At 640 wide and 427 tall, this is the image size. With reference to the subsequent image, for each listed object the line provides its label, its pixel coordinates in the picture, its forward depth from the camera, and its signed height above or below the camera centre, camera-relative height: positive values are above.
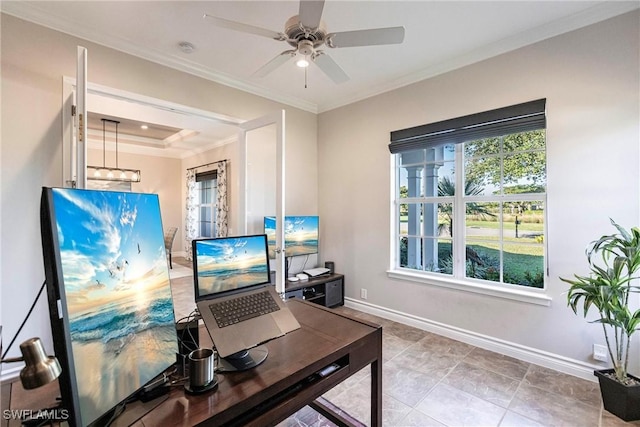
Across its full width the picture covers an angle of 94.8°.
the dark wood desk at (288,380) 0.87 -0.58
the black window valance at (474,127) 2.58 +0.86
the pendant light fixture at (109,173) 5.74 +0.85
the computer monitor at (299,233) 3.75 -0.26
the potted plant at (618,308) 1.89 -0.63
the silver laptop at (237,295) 1.09 -0.34
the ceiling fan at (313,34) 1.73 +1.16
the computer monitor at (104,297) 0.66 -0.23
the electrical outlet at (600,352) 2.26 -1.08
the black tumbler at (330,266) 4.18 -0.75
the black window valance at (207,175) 6.39 +0.87
